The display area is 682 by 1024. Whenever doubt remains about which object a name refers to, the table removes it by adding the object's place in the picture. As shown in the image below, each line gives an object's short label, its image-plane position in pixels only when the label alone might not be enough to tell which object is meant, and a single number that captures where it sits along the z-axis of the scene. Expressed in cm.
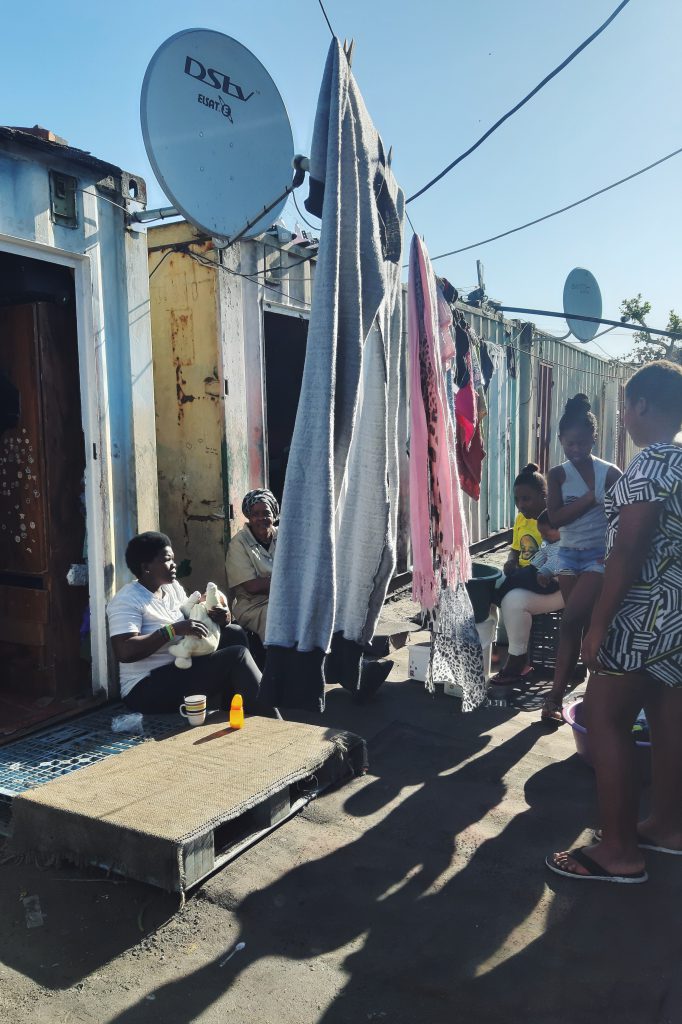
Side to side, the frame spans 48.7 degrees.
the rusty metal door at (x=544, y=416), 1161
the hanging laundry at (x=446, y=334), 416
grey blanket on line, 269
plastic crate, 511
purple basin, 355
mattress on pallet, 260
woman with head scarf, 472
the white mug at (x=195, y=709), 363
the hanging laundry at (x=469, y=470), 518
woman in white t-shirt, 369
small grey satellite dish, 902
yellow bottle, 359
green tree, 1983
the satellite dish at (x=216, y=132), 385
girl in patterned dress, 258
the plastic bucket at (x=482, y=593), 485
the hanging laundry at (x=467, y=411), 533
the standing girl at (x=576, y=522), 425
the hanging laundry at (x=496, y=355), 919
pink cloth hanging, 362
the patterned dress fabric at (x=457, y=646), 390
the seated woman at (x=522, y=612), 494
